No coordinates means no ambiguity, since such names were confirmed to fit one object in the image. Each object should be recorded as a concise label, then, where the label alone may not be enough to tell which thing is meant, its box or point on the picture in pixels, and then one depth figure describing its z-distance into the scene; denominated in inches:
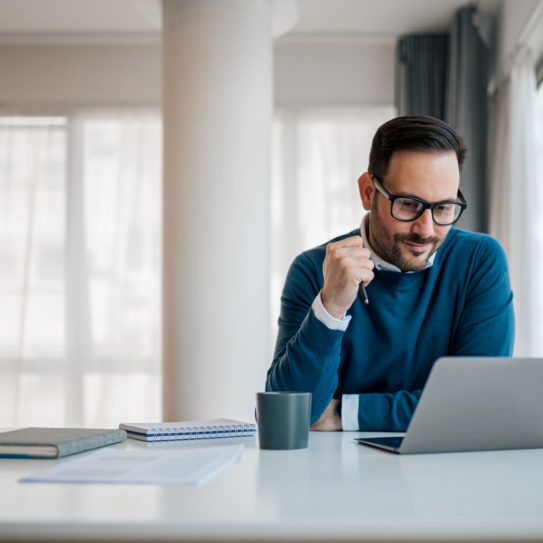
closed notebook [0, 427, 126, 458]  40.4
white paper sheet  32.8
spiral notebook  47.4
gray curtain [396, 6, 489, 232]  166.1
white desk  25.6
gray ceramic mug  43.3
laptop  39.5
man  61.4
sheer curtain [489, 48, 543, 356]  140.7
